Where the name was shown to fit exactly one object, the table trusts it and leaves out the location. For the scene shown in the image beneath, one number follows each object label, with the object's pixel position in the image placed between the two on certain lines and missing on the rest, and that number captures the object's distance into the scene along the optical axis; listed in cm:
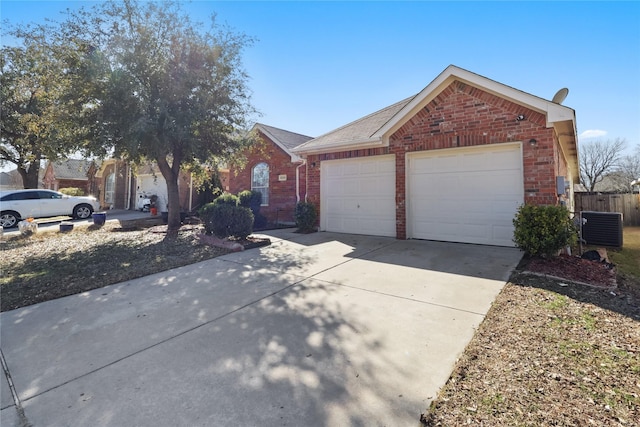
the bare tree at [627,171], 2911
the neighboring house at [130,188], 1759
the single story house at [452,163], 660
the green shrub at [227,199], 985
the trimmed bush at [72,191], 2019
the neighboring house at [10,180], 3719
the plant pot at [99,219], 1172
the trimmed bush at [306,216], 995
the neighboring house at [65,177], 2562
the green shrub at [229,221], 773
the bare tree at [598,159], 3054
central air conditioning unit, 816
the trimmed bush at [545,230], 541
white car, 1203
